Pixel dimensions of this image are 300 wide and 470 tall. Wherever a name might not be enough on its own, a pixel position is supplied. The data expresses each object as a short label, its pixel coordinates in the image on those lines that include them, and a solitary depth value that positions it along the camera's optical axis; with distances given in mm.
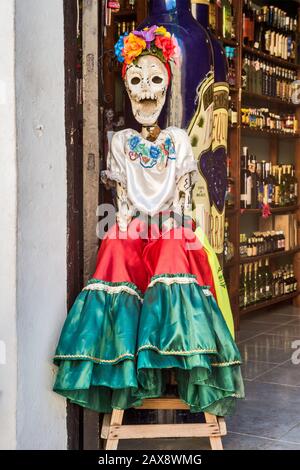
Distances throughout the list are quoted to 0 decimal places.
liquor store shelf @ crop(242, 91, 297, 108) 5944
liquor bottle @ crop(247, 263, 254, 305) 6106
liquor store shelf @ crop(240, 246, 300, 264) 5916
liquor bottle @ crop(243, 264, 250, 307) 6020
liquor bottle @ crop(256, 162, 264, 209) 6125
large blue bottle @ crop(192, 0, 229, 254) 3389
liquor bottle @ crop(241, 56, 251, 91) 5879
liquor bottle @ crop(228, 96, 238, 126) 5582
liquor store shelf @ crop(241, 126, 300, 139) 5945
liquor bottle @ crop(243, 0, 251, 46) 5895
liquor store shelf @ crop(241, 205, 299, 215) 5973
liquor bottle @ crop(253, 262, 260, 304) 6184
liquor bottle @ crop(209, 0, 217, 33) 5261
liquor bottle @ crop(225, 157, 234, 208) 5652
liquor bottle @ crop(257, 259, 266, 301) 6262
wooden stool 2629
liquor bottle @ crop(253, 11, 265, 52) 6094
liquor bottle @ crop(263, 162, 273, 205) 6258
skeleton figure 2473
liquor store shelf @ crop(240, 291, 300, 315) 5946
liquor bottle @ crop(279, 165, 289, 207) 6539
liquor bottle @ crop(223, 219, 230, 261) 5441
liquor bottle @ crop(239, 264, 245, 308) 5949
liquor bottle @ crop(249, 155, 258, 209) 6023
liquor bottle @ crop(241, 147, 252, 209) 5922
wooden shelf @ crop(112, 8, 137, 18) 4738
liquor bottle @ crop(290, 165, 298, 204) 6715
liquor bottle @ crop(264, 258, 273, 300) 6355
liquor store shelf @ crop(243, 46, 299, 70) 5854
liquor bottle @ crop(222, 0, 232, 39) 5461
